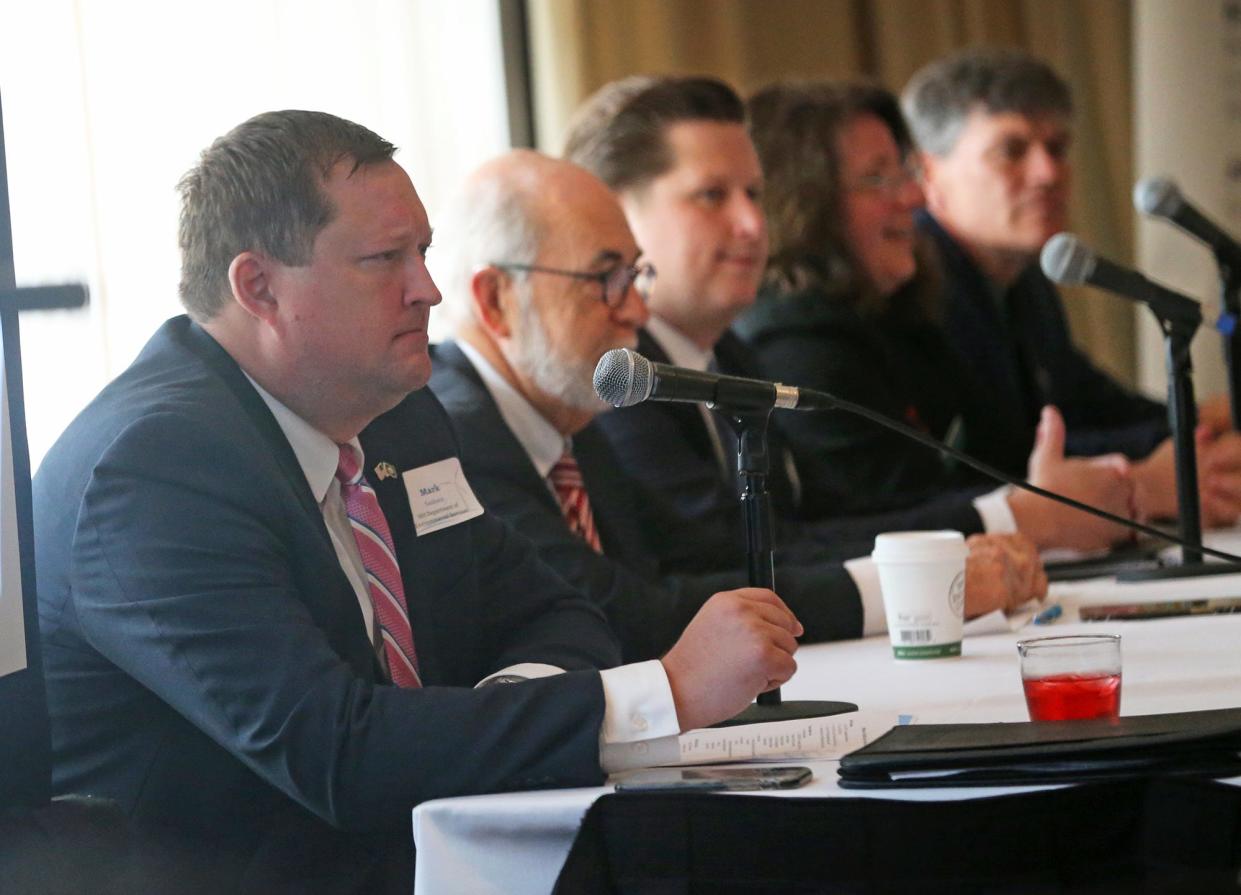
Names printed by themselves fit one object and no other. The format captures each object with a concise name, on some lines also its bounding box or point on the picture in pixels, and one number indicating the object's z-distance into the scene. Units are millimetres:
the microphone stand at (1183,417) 6254
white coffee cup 5837
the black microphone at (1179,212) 6351
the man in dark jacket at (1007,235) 8270
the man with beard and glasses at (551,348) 6155
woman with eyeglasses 6921
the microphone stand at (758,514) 5611
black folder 5255
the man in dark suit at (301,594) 5418
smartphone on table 5319
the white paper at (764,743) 5444
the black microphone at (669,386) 5502
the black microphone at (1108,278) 6186
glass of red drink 5429
